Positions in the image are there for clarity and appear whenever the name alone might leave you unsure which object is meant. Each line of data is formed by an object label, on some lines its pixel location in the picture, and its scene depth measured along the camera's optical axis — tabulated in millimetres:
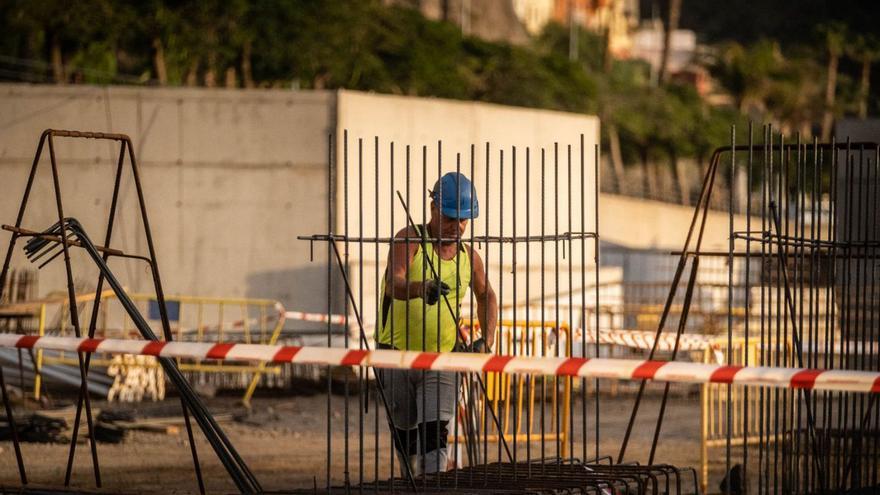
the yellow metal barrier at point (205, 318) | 34312
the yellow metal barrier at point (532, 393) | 17531
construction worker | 16531
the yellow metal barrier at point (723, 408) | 24047
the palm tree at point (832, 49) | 174875
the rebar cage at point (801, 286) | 16047
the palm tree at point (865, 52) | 184750
